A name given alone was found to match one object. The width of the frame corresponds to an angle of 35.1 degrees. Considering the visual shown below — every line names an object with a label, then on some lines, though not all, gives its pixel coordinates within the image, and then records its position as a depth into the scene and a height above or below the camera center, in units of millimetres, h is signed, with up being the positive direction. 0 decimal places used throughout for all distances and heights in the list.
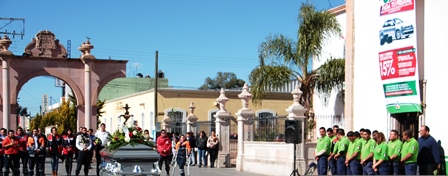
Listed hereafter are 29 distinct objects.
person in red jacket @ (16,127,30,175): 21531 -1458
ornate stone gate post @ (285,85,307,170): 21844 -589
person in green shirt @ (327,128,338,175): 18359 -1439
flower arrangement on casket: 17609 -986
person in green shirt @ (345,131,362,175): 17234 -1384
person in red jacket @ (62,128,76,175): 22453 -1595
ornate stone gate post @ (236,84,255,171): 26469 -1157
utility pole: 41375 +785
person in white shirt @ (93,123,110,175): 21656 -1306
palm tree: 31578 +1693
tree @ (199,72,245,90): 97750 +2435
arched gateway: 34344 +1397
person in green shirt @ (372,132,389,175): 16094 -1344
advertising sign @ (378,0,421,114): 17562 +1072
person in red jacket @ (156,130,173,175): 21453 -1465
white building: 17188 +763
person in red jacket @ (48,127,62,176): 22808 -1595
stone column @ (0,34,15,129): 34094 +480
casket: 16781 -1506
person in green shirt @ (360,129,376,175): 16656 -1340
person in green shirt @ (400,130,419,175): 15320 -1197
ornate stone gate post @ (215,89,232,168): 29484 -1535
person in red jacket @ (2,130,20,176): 21203 -1508
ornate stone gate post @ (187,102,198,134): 34188 -1183
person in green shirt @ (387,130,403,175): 15797 -1188
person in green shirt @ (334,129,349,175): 17812 -1386
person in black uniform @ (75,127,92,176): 21250 -1448
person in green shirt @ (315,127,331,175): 18422 -1439
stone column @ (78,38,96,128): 35062 +980
